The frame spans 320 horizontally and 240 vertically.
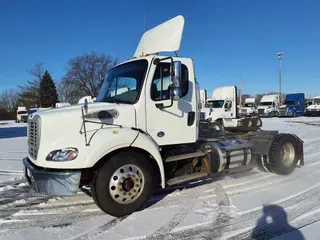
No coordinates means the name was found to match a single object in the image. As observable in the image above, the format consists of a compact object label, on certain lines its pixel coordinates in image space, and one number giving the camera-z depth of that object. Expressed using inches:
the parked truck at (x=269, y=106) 1614.2
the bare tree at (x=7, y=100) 3403.1
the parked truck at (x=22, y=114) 1737.7
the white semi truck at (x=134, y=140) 161.0
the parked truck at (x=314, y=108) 1607.8
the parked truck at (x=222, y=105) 795.4
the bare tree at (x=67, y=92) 1857.8
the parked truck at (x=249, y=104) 1549.0
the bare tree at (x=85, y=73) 1835.6
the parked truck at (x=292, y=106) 1566.2
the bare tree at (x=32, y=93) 2123.2
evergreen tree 2309.3
